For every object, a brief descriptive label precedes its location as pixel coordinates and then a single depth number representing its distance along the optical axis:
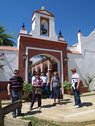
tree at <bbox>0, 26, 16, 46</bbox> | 9.57
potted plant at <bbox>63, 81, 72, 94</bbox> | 6.27
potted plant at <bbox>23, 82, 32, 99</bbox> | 5.29
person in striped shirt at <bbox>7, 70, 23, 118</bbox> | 3.54
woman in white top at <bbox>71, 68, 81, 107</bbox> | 4.02
